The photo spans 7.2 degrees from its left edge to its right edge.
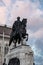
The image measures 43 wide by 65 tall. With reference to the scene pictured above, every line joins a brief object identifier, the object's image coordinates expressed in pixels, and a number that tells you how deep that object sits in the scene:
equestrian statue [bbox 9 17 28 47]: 24.16
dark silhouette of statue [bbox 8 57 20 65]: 23.49
